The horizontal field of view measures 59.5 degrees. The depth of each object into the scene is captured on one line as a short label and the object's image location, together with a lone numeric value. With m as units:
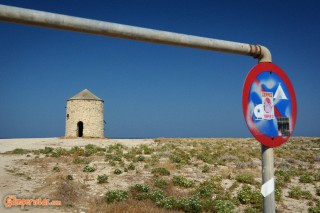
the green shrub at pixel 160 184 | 12.62
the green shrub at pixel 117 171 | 14.47
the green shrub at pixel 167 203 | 10.12
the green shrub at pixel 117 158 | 17.68
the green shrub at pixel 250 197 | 11.17
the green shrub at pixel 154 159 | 17.56
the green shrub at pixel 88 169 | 14.66
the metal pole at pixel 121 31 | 2.25
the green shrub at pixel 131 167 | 15.51
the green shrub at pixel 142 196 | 10.92
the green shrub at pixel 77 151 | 19.36
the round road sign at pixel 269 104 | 2.85
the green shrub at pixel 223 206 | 9.67
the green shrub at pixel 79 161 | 16.52
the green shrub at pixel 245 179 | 14.19
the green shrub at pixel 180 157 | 18.17
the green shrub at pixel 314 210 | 10.19
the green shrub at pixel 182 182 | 13.08
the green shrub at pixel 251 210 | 10.03
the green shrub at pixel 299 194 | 12.27
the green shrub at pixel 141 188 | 11.86
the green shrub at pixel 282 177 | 14.38
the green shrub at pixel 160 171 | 14.72
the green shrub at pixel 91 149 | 19.34
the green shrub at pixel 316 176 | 15.58
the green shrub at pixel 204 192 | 11.75
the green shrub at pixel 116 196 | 10.42
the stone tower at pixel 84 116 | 35.19
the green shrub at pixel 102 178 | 12.93
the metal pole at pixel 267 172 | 2.87
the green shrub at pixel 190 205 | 9.95
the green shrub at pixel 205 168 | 16.12
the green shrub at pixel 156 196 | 10.72
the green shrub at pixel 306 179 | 14.95
